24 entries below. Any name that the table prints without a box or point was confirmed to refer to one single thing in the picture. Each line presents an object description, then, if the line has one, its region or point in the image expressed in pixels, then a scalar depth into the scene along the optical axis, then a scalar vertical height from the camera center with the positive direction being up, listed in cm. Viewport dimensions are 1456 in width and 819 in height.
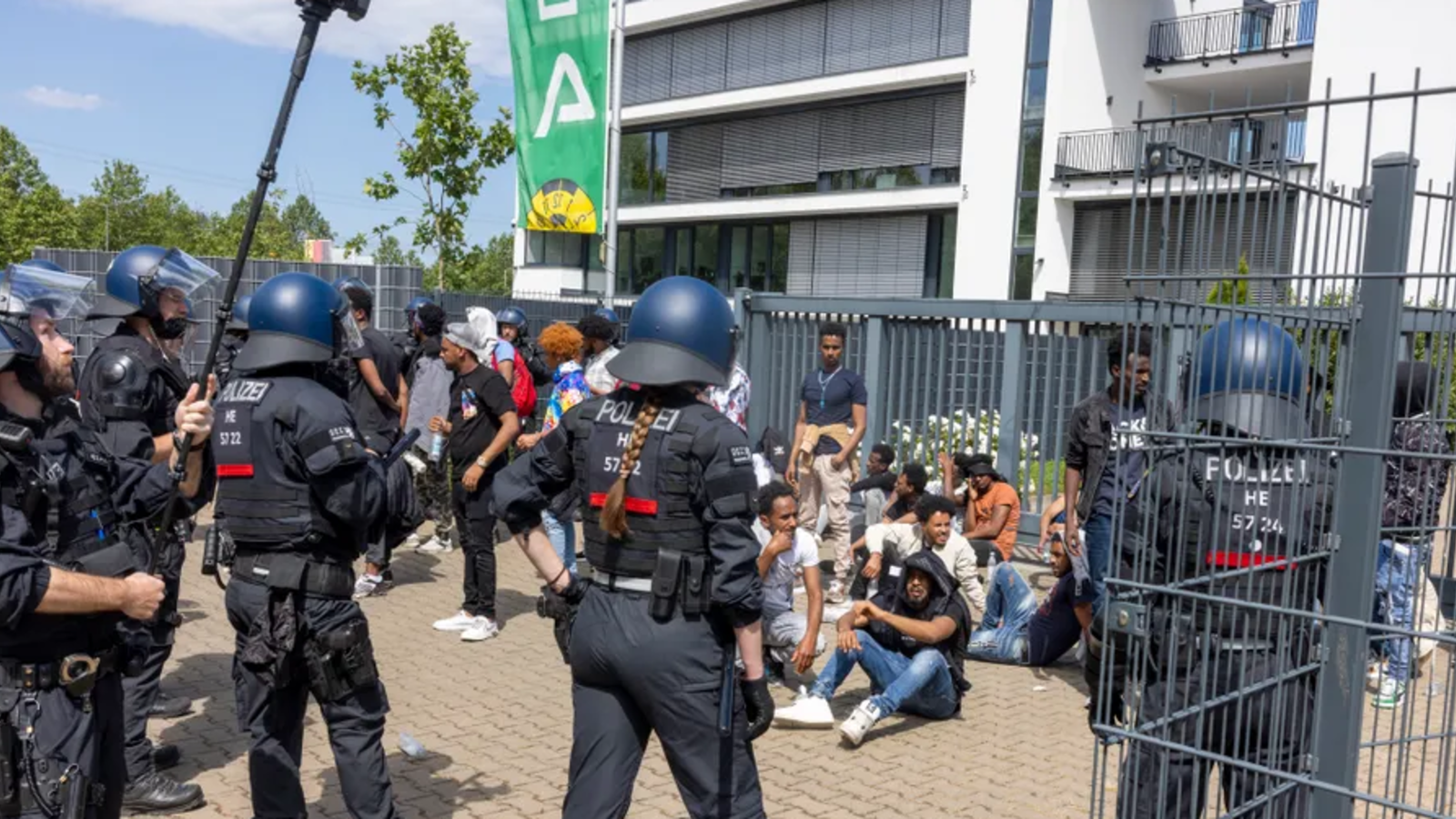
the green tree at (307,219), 11025 +631
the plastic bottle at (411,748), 588 -221
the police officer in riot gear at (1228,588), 334 -74
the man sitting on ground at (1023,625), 766 -198
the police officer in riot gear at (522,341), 1173 -47
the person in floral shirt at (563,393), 845 -67
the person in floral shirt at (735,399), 814 -62
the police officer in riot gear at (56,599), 331 -89
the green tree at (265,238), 4884 +214
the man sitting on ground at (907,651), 652 -185
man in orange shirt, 945 -150
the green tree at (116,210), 6156 +345
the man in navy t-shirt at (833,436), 968 -101
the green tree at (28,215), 4128 +210
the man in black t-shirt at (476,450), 814 -106
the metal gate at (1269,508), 324 -50
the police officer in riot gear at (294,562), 429 -99
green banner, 1452 +230
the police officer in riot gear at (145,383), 541 -48
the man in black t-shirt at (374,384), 917 -73
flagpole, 1725 +242
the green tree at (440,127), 1977 +273
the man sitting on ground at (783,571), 663 -147
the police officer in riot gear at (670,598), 374 -92
